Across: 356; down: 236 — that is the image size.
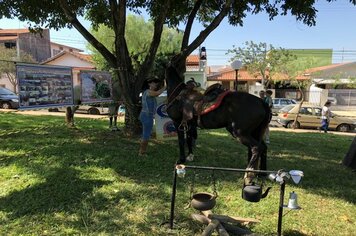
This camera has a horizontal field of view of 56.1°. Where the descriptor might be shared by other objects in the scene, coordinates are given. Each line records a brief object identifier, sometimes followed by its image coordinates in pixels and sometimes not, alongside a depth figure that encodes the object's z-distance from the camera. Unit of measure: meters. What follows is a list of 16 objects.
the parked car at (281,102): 28.28
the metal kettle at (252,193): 3.91
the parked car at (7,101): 22.53
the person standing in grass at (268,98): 10.10
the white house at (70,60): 41.00
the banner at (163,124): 8.06
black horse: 5.50
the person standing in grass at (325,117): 16.90
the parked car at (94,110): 22.78
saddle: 5.92
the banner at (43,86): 6.27
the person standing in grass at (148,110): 6.86
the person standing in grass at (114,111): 9.75
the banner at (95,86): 8.44
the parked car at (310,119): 20.27
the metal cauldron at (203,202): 3.91
